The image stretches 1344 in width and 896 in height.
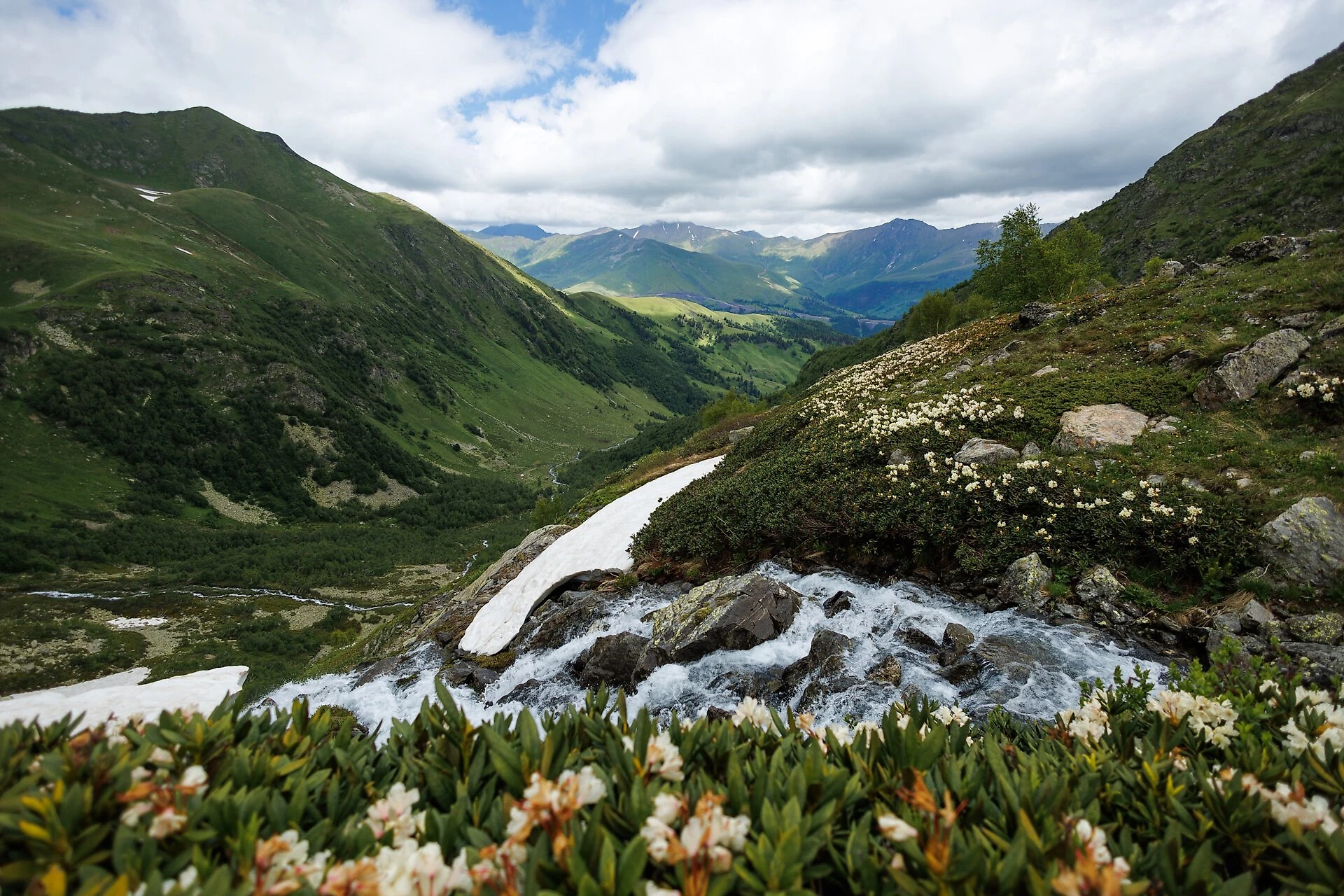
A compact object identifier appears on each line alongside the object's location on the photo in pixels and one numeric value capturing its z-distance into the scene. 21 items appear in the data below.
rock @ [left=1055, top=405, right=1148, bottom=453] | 15.12
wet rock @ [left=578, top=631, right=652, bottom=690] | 12.95
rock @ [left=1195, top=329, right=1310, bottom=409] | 15.13
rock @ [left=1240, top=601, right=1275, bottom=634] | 9.18
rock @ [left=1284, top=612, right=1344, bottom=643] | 8.76
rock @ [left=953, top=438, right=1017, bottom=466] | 15.67
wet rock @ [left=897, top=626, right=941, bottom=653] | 11.44
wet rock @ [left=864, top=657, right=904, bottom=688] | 10.50
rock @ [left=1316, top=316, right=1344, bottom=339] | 15.30
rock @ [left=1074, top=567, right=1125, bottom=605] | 11.15
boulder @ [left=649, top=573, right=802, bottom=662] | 12.74
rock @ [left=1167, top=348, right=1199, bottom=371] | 17.48
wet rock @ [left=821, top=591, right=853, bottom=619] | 13.37
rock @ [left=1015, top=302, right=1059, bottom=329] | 29.17
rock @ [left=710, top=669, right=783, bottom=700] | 11.08
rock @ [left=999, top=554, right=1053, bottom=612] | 11.73
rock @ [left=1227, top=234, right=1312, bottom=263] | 24.03
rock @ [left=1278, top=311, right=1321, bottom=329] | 16.52
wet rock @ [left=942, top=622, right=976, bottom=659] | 10.91
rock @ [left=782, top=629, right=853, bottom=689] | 11.16
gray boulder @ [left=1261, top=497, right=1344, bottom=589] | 9.71
